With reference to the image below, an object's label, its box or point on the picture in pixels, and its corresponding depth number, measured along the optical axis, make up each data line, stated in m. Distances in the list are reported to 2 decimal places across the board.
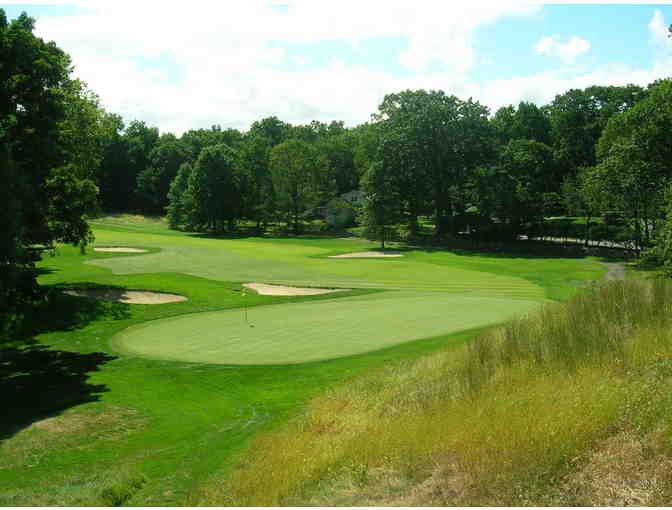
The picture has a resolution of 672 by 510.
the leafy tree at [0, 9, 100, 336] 16.39
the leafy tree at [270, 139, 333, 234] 90.06
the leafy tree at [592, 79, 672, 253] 51.22
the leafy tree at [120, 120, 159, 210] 117.06
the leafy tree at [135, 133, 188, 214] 113.12
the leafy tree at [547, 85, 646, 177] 94.56
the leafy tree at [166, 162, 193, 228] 93.09
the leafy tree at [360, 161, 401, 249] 68.38
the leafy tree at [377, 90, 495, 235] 70.44
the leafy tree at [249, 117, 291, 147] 159.44
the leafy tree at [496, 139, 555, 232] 66.31
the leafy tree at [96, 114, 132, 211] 115.38
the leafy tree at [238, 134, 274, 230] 91.38
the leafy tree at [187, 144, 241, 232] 90.19
